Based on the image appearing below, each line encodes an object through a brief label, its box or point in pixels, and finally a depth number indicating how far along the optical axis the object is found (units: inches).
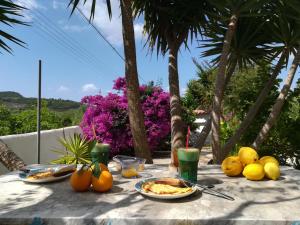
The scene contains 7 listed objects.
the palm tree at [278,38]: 130.9
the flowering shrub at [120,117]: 274.1
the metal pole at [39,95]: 124.7
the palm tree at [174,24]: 144.3
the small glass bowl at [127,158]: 76.2
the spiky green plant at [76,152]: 161.5
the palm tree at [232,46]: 118.3
